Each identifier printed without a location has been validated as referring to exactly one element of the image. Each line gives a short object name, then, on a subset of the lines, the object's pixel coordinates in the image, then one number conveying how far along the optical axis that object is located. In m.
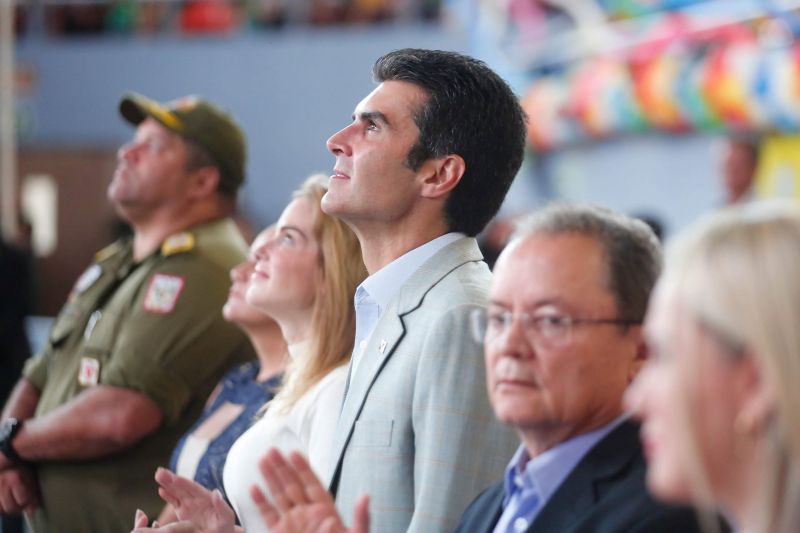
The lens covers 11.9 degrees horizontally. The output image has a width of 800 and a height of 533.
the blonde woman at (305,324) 4.89
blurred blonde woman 4.01
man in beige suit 4.65
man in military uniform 5.42
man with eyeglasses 4.38
